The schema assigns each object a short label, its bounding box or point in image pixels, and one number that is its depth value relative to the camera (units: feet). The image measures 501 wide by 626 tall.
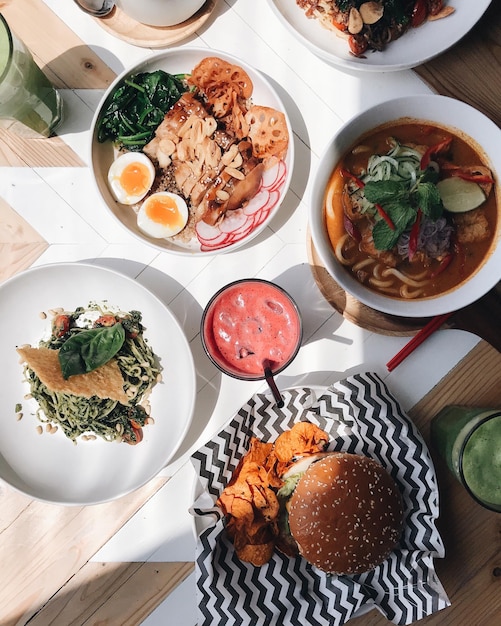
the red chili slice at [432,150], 1.88
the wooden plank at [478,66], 2.04
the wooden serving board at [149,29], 2.03
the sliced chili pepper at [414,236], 1.83
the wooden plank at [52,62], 2.06
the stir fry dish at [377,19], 1.89
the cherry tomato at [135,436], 2.12
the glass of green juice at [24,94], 1.78
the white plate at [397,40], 1.89
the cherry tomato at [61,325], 2.09
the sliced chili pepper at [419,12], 1.90
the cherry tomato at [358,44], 1.91
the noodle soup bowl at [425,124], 1.84
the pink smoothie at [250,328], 1.98
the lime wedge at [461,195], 1.87
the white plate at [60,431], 2.02
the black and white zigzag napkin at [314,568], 1.91
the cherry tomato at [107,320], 2.07
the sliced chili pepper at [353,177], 1.90
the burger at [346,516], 1.84
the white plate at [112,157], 1.95
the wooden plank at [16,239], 2.12
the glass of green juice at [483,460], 1.85
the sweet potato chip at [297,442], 1.98
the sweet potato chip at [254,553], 1.91
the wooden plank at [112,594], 2.14
